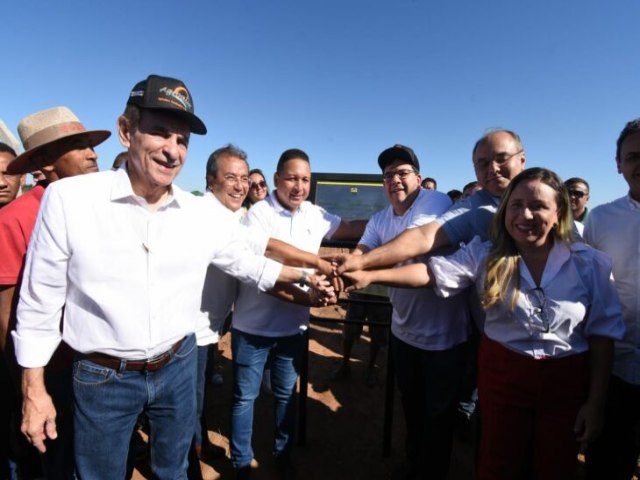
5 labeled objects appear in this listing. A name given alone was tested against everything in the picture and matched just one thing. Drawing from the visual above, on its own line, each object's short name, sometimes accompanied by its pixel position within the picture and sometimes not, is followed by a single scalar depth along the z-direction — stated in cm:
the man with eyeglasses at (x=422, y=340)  230
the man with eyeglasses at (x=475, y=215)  217
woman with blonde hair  171
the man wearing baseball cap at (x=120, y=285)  141
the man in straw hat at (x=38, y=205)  164
